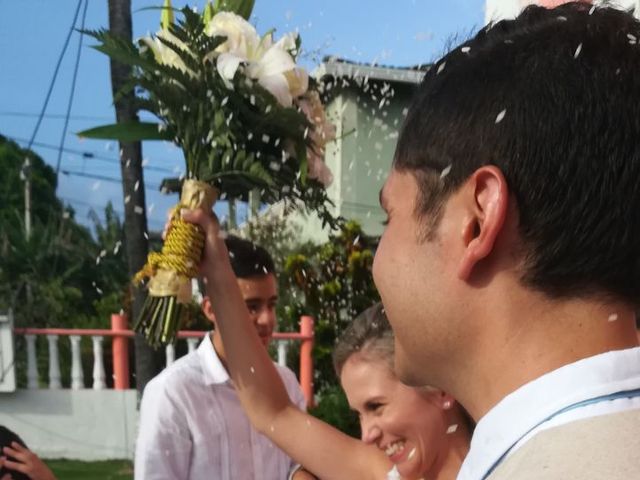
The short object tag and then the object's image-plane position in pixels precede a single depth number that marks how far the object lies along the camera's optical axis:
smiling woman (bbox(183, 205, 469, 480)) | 1.91
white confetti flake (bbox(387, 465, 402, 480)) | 1.97
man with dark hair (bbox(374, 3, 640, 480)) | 0.84
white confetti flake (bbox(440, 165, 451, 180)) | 0.90
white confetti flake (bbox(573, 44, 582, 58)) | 0.89
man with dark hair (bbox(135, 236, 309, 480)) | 2.58
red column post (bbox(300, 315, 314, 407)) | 8.86
